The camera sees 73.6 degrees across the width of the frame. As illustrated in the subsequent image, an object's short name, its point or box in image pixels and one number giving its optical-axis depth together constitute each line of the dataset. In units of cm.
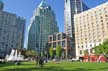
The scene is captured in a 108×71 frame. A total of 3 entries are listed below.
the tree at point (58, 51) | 5877
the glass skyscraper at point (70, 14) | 8203
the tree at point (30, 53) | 6324
